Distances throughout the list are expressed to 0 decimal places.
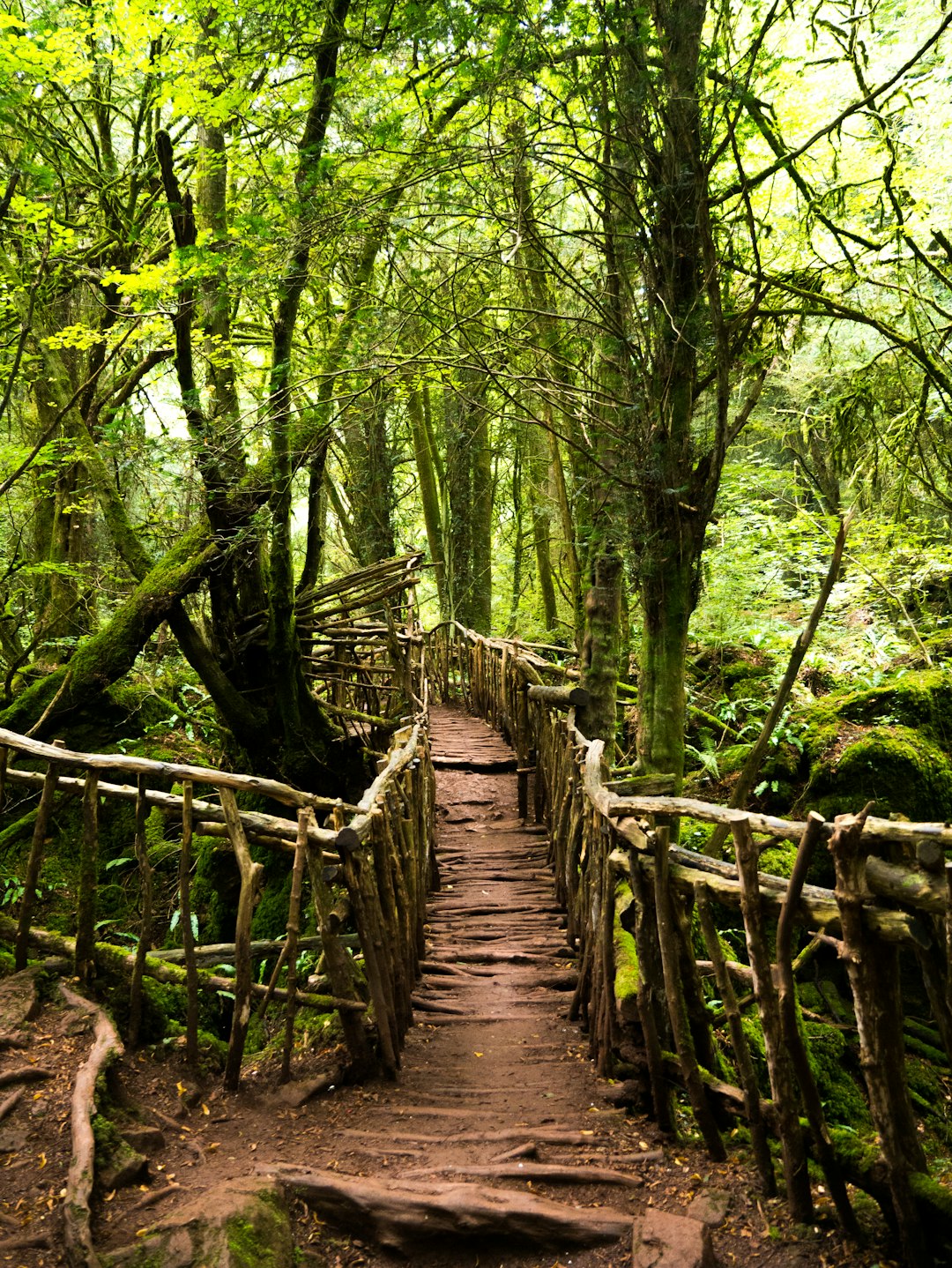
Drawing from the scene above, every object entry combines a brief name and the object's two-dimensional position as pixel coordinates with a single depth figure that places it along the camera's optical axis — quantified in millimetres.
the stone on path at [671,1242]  2529
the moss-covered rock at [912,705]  6758
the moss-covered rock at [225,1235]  2514
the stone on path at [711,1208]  2758
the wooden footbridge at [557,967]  2402
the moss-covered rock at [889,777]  6262
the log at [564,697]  7363
